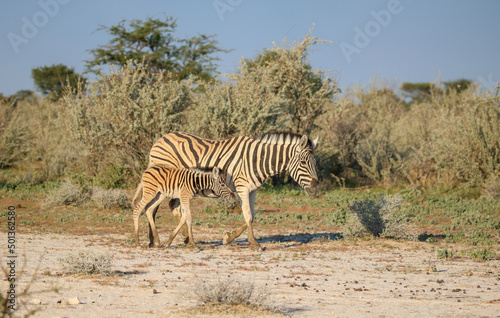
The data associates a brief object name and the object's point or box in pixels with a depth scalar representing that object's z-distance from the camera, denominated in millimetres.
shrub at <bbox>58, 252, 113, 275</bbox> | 7664
